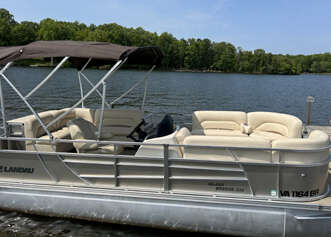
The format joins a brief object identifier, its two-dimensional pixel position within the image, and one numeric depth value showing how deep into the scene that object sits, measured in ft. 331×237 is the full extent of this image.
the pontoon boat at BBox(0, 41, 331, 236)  11.90
